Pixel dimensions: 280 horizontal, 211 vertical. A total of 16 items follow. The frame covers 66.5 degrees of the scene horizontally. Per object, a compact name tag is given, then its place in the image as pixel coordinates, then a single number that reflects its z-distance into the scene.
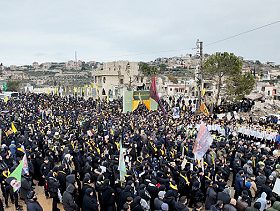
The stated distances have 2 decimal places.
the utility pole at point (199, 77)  16.91
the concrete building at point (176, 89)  48.28
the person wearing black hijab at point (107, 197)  5.64
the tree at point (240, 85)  26.17
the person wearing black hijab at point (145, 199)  5.29
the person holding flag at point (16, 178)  5.61
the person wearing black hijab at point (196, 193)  6.15
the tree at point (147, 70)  60.25
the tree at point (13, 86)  63.22
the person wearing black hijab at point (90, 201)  5.25
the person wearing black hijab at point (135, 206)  4.88
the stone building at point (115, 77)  40.22
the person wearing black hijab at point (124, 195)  5.37
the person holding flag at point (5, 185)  6.50
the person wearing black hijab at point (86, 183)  5.68
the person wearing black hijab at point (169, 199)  5.19
